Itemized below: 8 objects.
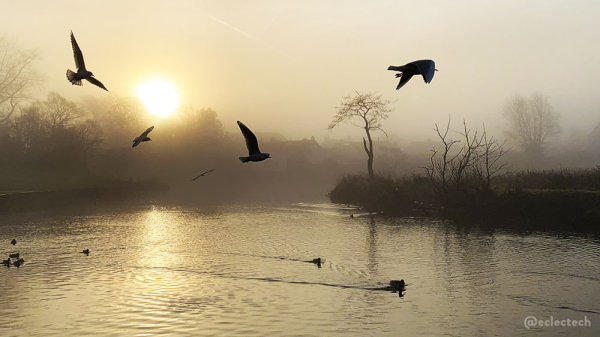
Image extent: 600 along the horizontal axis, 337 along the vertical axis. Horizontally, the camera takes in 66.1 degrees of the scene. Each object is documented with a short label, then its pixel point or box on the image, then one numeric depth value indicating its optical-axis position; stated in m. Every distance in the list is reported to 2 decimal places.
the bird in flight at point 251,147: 10.87
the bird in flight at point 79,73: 10.30
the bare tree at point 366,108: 55.94
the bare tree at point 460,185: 34.41
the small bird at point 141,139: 12.23
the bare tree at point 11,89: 71.56
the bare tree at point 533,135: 82.44
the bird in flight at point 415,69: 8.69
